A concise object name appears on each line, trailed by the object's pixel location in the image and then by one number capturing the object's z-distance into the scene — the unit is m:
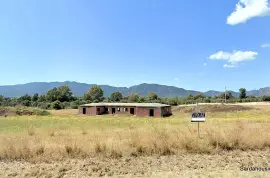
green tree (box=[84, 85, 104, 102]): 124.62
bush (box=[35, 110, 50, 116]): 54.06
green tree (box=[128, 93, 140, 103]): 100.91
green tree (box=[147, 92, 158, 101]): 113.76
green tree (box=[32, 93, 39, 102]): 118.12
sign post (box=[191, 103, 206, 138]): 8.70
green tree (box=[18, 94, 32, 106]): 100.62
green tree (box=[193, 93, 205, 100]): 116.64
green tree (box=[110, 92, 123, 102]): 127.37
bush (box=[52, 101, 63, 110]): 83.88
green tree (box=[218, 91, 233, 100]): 111.94
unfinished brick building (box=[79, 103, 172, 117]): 51.88
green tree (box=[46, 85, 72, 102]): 115.88
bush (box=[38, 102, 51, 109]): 85.56
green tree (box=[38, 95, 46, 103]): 114.61
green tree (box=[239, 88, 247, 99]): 113.94
